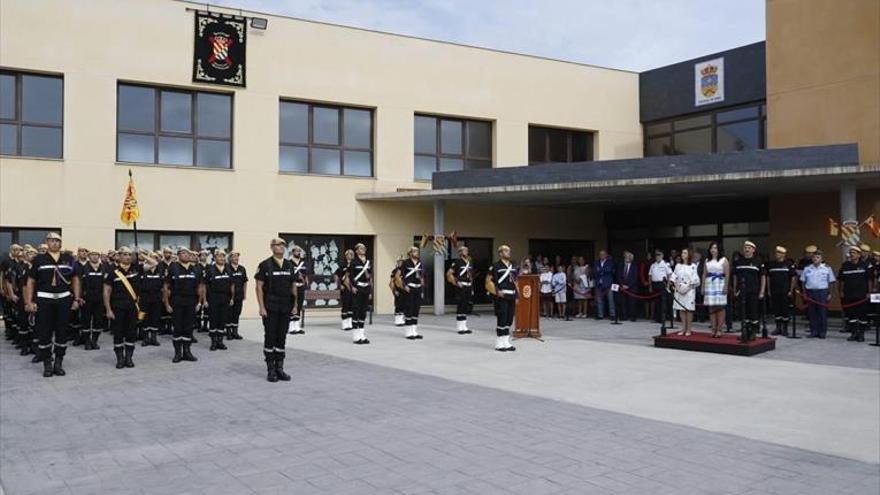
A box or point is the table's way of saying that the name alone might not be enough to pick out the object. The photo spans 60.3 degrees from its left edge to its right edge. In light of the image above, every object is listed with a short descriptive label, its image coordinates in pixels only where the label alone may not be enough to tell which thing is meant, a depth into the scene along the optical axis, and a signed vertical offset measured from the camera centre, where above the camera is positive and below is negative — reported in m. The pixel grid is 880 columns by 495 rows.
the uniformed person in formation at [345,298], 16.17 -0.90
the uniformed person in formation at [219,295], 14.11 -0.70
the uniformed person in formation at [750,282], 14.49 -0.41
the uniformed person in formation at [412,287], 15.70 -0.58
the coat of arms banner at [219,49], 21.27 +5.94
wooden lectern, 15.38 -0.92
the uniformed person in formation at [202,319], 17.08 -1.42
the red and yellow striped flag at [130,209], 18.34 +1.18
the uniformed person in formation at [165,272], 14.40 -0.27
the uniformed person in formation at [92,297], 13.91 -0.73
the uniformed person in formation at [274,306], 10.52 -0.66
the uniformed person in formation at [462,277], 16.16 -0.37
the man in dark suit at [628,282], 20.55 -0.59
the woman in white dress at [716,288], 14.08 -0.51
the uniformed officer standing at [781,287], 16.38 -0.56
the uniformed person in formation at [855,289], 15.14 -0.56
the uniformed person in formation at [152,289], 13.52 -0.56
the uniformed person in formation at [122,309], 11.91 -0.81
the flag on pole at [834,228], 17.02 +0.75
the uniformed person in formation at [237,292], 15.27 -0.71
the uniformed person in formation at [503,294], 13.48 -0.62
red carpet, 12.91 -1.47
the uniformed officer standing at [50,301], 11.21 -0.66
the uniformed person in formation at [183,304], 12.53 -0.77
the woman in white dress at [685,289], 14.70 -0.56
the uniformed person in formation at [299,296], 16.03 -0.79
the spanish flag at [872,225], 16.77 +0.82
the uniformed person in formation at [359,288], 14.85 -0.58
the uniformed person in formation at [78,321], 14.51 -1.27
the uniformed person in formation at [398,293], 16.58 -0.82
